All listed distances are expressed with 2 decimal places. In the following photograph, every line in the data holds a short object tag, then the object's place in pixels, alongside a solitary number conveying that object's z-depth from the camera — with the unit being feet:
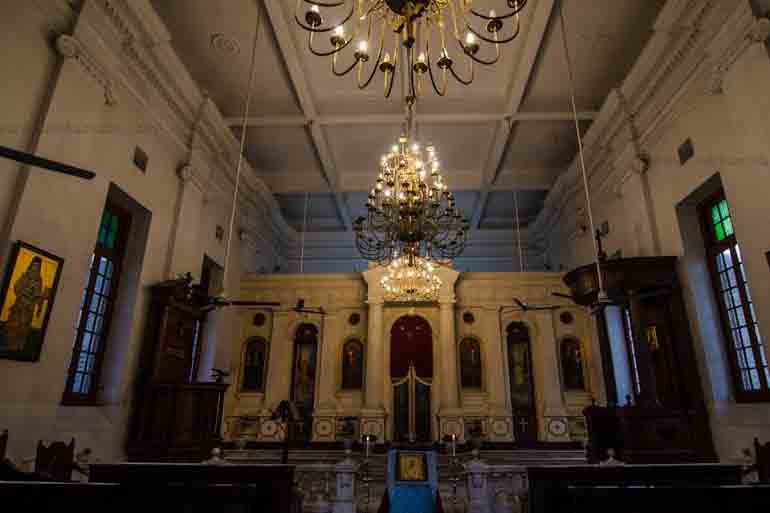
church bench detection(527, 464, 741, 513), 10.41
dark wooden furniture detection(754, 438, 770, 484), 14.11
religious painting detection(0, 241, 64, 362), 13.94
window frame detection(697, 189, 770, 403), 17.76
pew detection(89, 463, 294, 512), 10.21
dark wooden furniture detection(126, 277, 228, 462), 20.18
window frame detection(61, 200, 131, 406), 19.11
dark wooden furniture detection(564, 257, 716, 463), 18.61
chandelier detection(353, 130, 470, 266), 18.54
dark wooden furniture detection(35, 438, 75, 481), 14.02
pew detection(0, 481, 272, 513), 7.02
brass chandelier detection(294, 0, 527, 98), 21.30
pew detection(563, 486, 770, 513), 8.28
